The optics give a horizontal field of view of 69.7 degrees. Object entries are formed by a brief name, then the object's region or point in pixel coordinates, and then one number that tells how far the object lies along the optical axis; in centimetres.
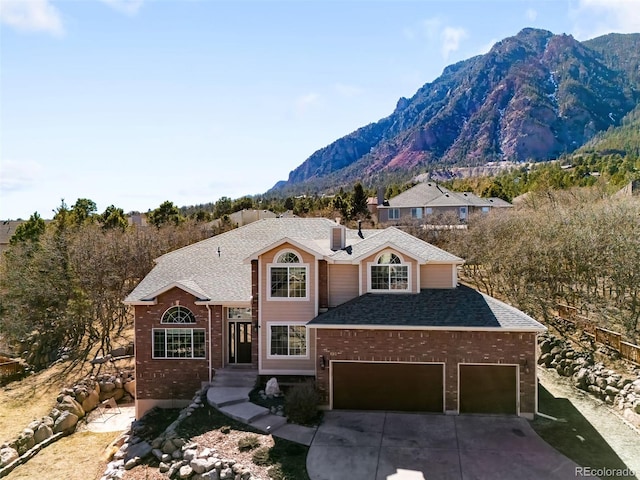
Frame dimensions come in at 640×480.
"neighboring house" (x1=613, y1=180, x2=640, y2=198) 4247
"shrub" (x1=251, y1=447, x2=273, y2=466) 1201
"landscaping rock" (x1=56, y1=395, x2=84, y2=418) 1870
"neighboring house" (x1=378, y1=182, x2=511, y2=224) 5578
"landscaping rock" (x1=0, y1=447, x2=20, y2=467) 1540
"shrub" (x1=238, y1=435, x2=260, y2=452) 1272
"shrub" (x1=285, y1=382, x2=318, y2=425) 1444
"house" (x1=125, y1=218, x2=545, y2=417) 1505
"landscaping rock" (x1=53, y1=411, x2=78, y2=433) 1770
